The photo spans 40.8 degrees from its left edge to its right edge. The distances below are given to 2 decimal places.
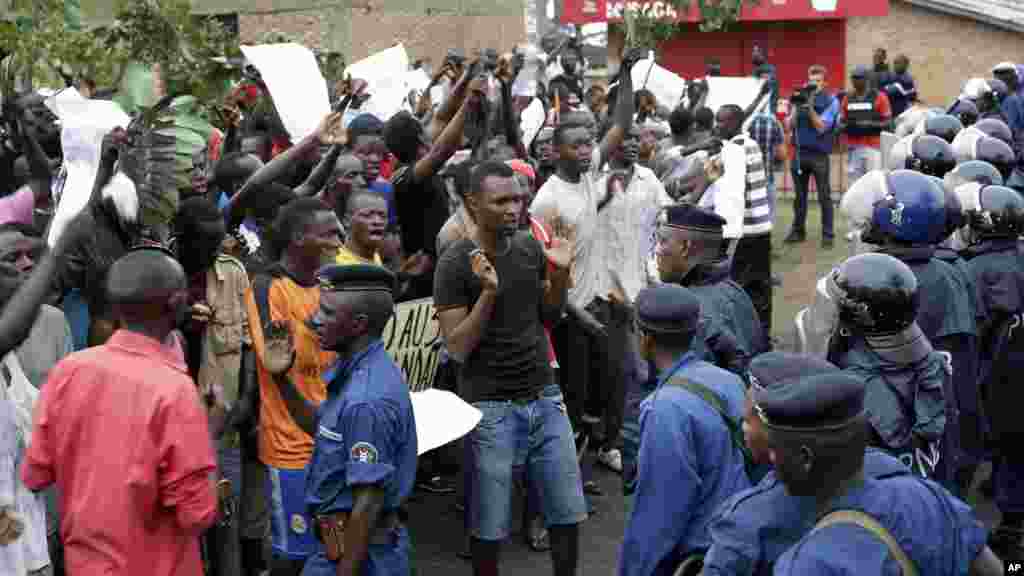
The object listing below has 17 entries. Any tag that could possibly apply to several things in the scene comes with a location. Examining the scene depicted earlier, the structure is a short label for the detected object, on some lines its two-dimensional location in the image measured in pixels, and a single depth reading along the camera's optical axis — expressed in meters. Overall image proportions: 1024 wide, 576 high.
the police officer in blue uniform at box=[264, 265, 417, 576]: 4.57
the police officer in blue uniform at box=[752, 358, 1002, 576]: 3.17
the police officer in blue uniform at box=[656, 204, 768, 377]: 5.75
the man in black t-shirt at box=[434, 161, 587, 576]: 6.18
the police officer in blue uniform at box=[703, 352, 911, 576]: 3.44
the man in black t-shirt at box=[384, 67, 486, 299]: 8.04
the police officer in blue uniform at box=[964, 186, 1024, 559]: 7.19
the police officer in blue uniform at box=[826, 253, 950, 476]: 4.63
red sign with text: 18.80
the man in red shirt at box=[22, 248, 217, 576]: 4.24
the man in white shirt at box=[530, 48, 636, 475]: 8.34
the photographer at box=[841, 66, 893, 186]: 17.52
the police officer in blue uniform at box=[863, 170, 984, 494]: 5.66
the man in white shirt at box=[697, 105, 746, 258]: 10.13
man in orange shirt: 5.88
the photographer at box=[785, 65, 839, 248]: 17.00
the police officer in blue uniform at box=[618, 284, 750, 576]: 4.43
